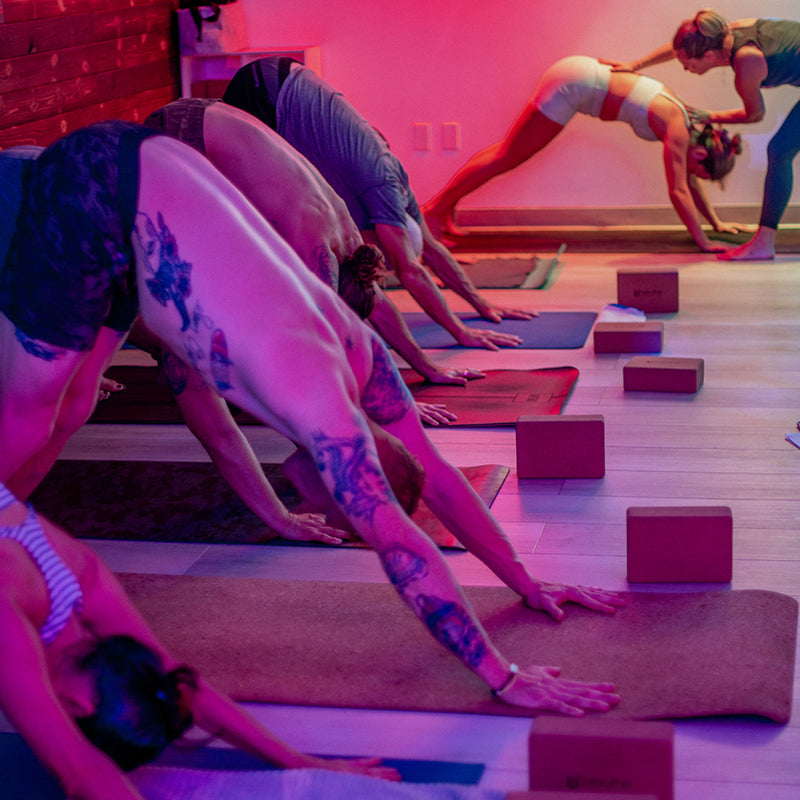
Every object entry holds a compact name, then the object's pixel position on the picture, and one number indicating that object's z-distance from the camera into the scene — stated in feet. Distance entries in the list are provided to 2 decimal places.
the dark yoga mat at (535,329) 15.87
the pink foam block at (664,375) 13.11
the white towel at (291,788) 5.70
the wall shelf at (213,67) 24.08
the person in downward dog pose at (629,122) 21.07
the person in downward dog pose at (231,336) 6.04
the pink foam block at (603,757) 5.52
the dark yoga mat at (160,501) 9.70
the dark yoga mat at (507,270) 20.01
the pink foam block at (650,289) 17.40
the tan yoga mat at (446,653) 6.81
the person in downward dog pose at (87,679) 4.83
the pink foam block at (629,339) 15.10
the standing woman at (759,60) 19.80
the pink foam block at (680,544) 8.16
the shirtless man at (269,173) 9.48
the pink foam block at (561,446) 10.44
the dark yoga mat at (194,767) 6.11
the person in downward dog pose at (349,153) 12.21
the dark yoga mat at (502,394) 12.59
